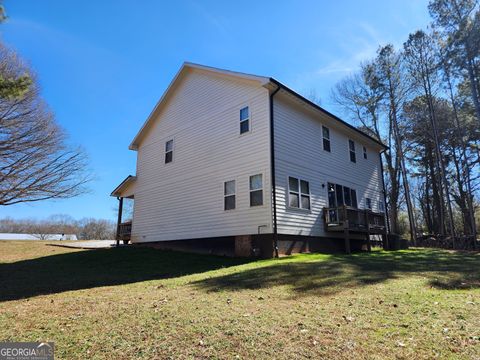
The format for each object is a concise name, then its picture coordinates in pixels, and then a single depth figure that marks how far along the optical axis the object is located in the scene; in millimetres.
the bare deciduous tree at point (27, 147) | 16766
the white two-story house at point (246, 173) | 12727
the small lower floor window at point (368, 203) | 18459
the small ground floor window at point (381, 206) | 19719
